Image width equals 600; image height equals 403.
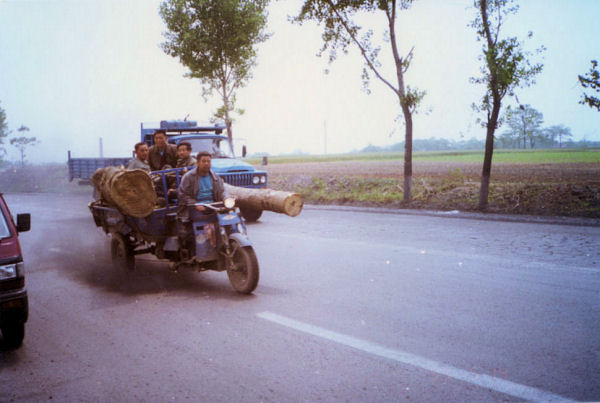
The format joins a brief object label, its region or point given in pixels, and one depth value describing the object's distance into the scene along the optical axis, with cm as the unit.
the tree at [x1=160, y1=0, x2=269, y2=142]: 2573
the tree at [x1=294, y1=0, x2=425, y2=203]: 1780
